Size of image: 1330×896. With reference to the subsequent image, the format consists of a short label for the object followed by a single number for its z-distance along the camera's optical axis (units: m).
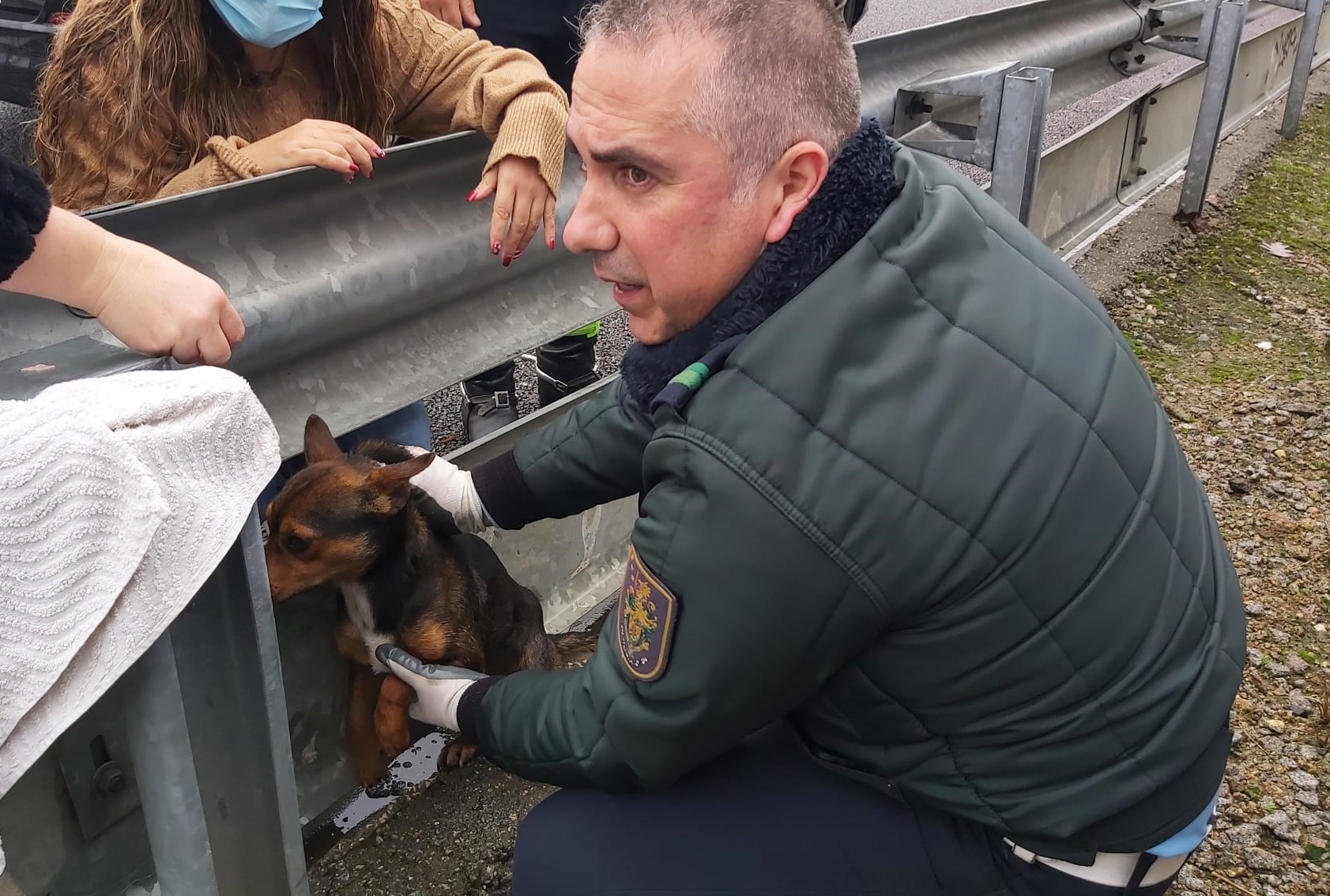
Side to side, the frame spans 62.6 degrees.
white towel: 1.28
